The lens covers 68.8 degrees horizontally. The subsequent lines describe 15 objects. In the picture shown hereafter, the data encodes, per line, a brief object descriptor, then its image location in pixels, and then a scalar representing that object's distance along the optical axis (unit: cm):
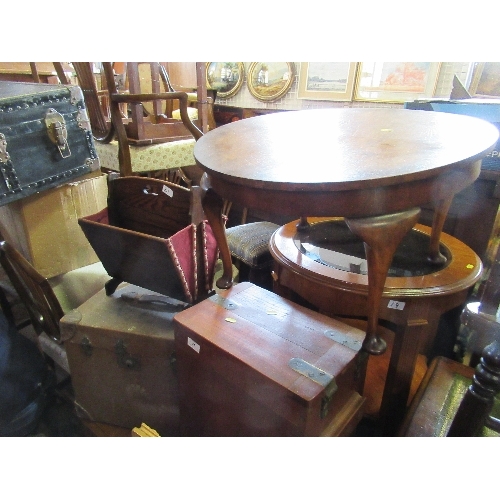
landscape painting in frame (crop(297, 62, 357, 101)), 242
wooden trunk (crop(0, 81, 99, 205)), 118
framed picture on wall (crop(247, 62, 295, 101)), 275
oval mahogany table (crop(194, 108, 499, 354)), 73
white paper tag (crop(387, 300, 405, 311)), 111
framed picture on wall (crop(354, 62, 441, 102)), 210
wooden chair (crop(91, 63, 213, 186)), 192
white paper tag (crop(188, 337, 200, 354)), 96
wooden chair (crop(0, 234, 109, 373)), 125
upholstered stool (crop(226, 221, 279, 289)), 169
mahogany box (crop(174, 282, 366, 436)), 80
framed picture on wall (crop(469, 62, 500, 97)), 164
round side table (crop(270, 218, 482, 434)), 112
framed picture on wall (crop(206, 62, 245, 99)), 304
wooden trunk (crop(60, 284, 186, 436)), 116
